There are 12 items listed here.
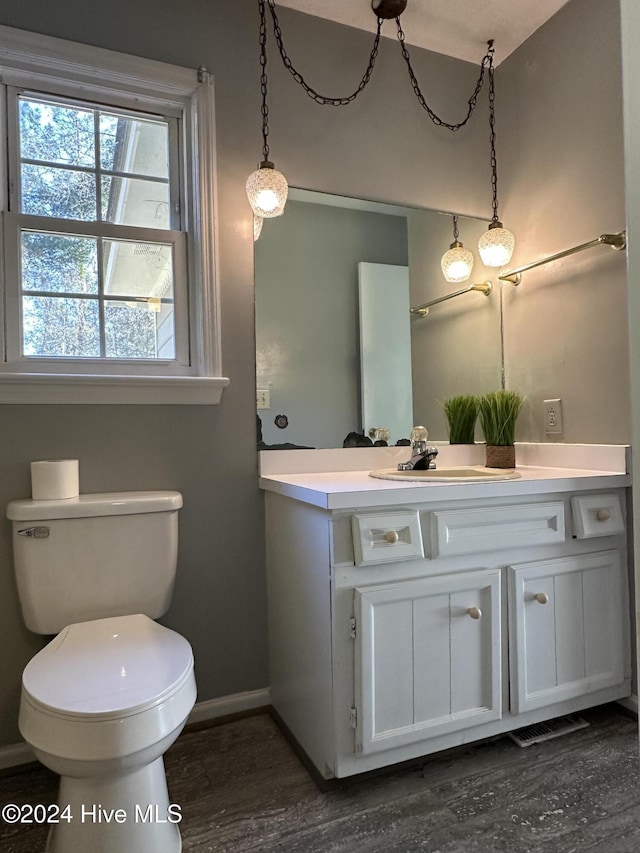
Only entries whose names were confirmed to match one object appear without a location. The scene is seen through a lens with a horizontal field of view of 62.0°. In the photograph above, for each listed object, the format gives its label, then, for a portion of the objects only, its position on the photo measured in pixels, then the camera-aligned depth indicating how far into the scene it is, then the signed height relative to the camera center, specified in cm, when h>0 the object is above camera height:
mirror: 181 +36
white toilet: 97 -50
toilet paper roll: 145 -13
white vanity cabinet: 130 -53
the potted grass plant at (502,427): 193 -2
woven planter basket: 193 -13
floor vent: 156 -93
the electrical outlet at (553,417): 194 +1
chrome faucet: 179 -10
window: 154 +62
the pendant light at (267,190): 164 +73
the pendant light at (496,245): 205 +68
